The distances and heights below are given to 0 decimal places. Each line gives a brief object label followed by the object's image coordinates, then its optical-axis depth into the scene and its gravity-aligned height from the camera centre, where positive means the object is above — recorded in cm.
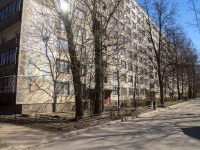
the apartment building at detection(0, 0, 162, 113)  1384 +261
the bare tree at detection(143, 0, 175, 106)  2113 +962
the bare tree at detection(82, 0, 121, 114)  1005 +421
